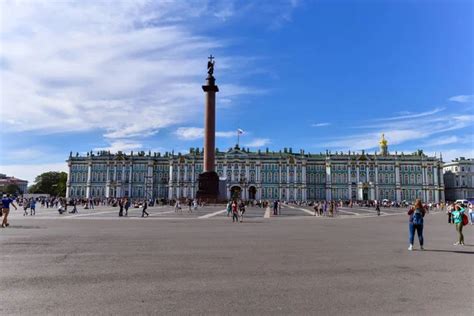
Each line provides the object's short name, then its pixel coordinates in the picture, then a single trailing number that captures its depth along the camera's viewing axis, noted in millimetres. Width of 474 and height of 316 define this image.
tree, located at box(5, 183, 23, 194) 126688
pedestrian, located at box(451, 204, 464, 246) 13028
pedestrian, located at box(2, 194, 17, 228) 18519
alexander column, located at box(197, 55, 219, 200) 53625
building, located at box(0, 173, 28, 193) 147425
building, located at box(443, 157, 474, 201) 118875
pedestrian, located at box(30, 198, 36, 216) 31288
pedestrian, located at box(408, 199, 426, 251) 11812
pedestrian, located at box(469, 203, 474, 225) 26331
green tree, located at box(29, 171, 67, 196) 126188
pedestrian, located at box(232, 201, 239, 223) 24625
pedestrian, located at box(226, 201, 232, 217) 31859
